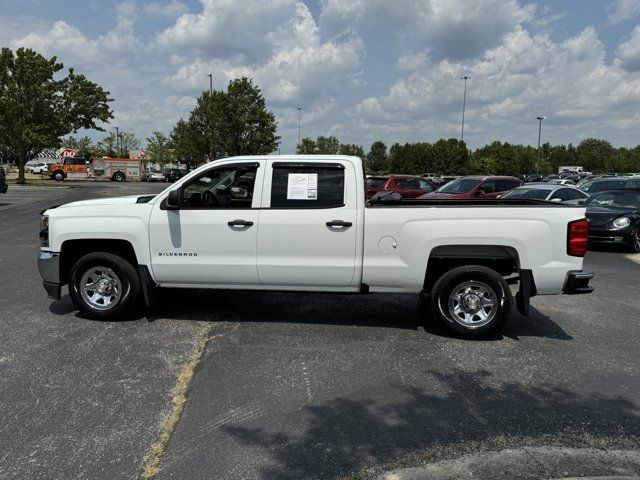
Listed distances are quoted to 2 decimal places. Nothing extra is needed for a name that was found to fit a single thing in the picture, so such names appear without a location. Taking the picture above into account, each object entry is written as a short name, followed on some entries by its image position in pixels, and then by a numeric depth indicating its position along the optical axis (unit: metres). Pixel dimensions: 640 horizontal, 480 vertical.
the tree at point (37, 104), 33.84
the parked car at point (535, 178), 51.64
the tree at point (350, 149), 80.13
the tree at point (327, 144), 75.96
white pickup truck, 5.26
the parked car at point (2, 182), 21.12
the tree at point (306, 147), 68.44
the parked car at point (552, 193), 14.72
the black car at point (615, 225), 11.72
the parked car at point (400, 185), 19.80
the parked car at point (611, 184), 15.14
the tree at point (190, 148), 42.88
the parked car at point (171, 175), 51.41
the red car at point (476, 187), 16.57
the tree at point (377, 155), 82.88
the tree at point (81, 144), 94.96
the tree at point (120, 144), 91.75
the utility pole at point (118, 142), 95.38
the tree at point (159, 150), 78.94
